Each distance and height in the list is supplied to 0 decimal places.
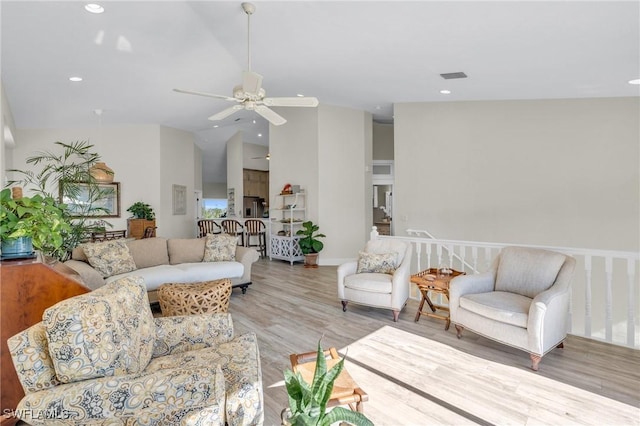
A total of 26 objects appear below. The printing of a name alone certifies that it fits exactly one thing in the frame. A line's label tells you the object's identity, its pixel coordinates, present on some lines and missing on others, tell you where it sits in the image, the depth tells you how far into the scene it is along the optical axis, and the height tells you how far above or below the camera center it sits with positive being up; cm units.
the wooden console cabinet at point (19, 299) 202 -58
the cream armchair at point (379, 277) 378 -85
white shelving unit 731 -41
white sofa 411 -79
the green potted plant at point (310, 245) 688 -79
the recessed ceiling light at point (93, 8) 321 +201
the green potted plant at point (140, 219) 732 -23
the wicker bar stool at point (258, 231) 833 -59
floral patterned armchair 126 -72
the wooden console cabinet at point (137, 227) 730 -40
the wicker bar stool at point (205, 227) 832 -47
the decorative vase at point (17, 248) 212 -25
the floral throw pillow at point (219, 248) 493 -60
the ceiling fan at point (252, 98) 327 +118
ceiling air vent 473 +192
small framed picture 834 +26
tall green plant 393 +24
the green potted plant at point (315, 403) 104 -65
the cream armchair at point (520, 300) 266 -87
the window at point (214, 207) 1347 +7
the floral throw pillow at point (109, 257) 402 -60
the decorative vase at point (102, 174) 583 +65
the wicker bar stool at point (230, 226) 837 -45
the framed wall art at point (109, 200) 710 +22
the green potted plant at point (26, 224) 206 -9
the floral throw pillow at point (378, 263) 412 -72
